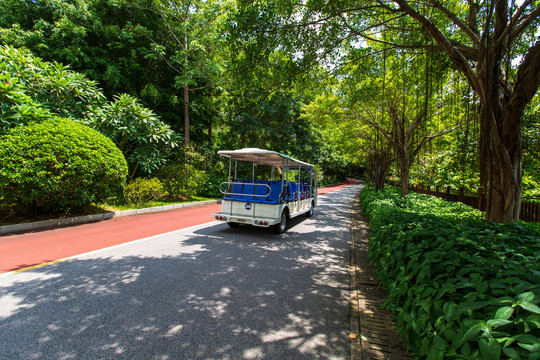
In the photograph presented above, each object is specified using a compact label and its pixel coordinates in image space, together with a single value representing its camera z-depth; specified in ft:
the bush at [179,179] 43.93
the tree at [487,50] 11.87
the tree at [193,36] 47.32
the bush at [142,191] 34.65
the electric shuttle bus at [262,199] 23.09
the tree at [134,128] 33.45
